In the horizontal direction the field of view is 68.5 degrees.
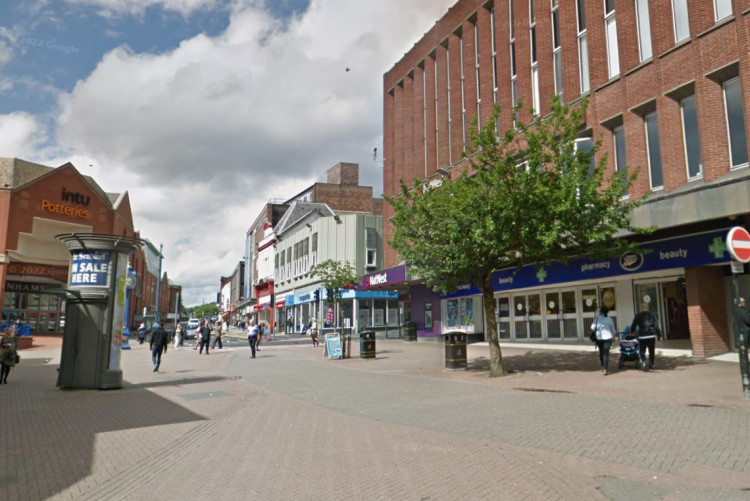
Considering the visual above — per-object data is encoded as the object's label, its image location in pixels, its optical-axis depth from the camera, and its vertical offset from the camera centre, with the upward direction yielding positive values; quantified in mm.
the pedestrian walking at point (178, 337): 34247 -420
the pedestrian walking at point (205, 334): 27416 -193
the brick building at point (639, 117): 14758 +6484
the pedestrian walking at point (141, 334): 40219 -245
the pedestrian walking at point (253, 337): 23100 -304
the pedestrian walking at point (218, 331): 29766 -54
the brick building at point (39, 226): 41812 +8554
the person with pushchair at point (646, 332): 13547 -136
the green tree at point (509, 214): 12867 +2706
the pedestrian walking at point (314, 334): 30567 -262
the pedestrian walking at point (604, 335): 13109 -194
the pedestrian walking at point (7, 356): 14844 -648
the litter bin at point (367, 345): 20750 -608
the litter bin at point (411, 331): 31297 -147
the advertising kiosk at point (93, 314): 13383 +418
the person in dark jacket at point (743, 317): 9484 +169
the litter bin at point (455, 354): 15844 -738
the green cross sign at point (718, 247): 14656 +2083
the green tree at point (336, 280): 24125 +2152
